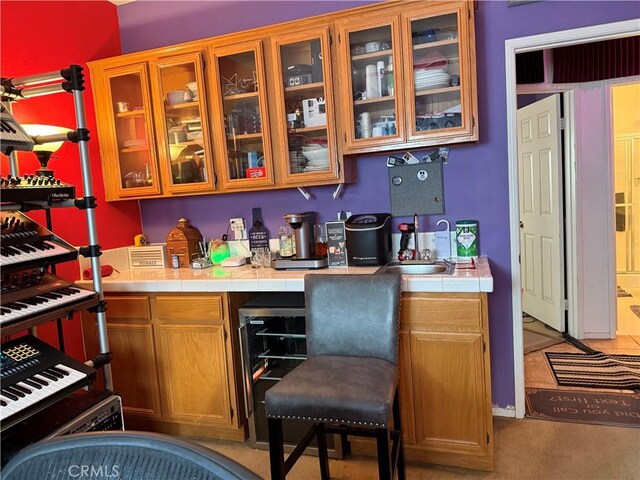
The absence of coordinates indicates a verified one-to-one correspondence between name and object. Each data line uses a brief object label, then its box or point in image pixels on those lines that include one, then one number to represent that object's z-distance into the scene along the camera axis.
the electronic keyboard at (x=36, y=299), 1.66
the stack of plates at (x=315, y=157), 2.61
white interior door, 3.79
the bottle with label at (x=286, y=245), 2.81
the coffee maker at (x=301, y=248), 2.62
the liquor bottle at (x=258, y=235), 2.97
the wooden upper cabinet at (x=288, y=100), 2.38
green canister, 2.57
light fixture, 2.17
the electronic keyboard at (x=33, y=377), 1.52
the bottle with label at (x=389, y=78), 2.46
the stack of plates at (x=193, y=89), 2.78
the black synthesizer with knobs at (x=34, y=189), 1.71
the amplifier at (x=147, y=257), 3.06
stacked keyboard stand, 1.62
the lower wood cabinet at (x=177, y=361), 2.46
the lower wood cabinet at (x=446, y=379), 2.07
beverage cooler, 2.35
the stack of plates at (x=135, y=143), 2.95
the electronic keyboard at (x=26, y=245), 1.72
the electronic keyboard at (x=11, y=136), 1.70
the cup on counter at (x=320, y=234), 2.82
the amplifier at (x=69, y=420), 1.61
